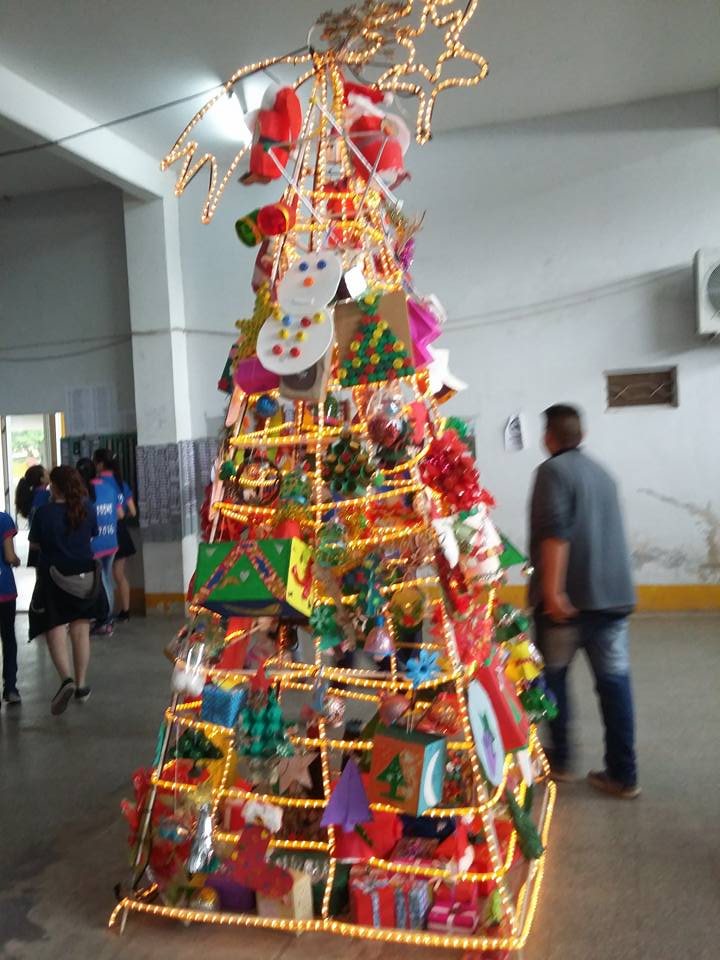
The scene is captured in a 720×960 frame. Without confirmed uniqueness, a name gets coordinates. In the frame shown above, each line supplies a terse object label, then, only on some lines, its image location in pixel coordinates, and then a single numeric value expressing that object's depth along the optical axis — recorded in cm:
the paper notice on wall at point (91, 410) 729
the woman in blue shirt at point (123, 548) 678
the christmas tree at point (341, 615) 231
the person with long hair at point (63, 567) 450
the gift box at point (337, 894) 239
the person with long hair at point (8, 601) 454
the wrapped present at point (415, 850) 238
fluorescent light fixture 561
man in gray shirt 305
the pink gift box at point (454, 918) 224
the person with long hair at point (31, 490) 540
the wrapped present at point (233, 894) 247
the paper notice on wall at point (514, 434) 640
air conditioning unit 576
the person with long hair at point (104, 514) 613
